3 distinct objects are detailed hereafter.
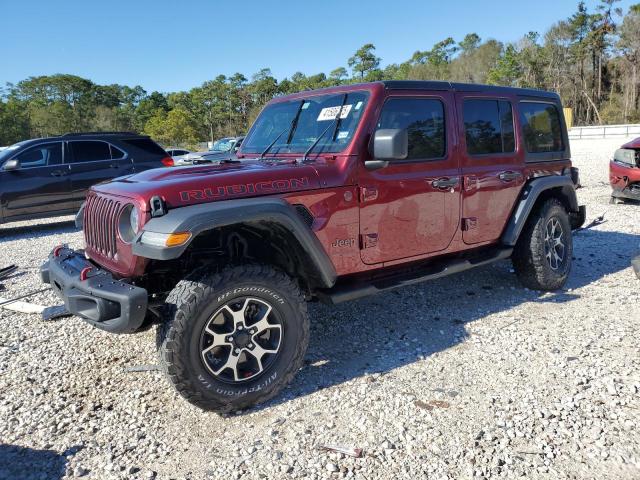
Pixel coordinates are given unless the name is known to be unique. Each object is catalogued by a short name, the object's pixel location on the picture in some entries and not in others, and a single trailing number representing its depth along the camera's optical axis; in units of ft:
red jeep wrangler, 9.37
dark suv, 28.68
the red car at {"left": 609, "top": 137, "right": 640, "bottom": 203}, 28.32
